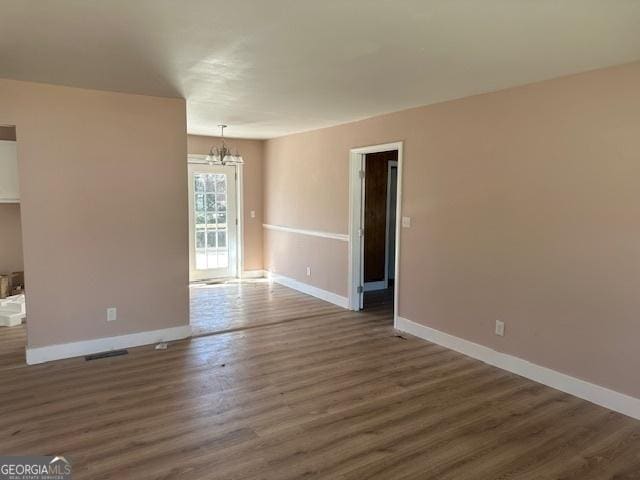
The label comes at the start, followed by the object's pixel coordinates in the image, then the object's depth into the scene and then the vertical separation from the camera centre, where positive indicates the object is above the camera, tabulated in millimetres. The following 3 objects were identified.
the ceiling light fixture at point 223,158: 5910 +485
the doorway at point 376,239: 5684 -654
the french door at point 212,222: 7254 -484
